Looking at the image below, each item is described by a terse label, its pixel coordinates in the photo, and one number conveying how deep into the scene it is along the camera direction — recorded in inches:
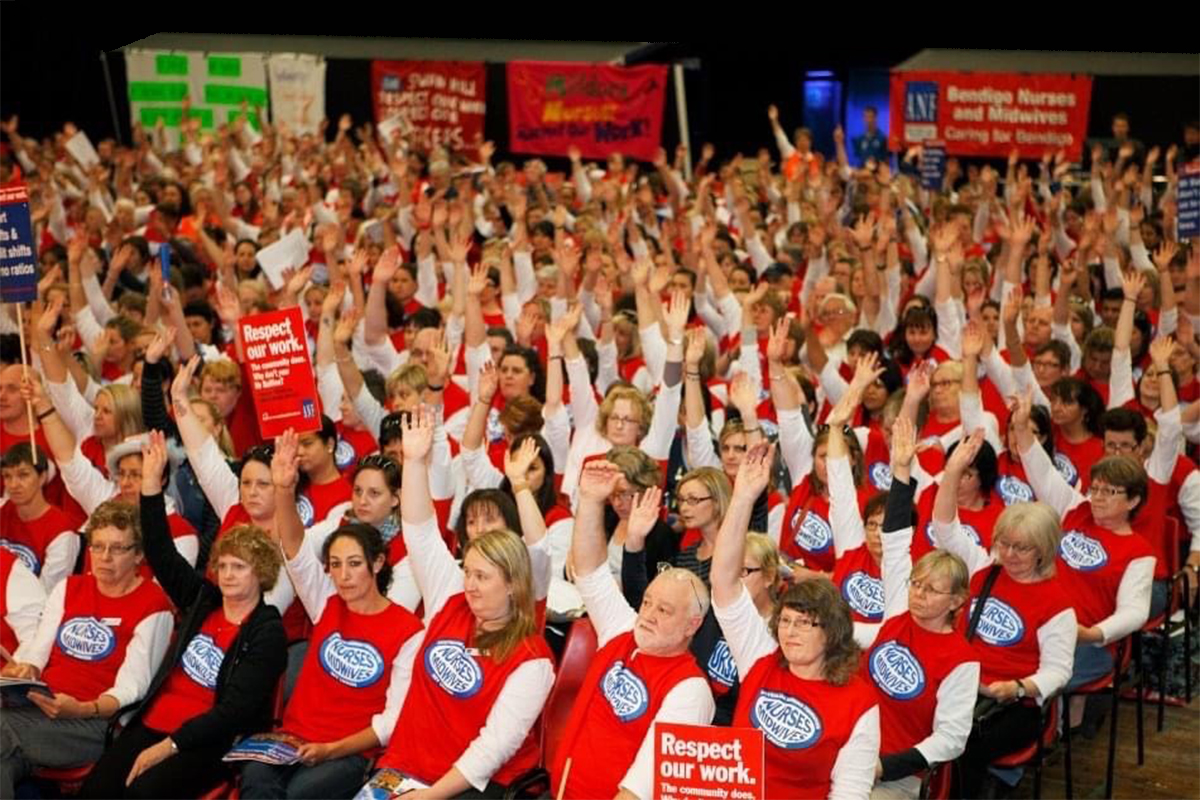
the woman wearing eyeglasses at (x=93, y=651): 208.1
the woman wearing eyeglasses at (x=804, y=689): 171.2
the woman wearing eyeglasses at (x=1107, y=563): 220.8
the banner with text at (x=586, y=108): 669.9
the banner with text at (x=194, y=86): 739.4
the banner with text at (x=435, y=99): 711.7
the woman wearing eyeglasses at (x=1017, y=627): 204.0
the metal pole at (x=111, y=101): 785.6
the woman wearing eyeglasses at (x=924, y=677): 187.6
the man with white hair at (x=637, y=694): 175.0
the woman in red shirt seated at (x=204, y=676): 199.0
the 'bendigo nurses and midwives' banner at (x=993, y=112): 615.2
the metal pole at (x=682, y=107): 667.4
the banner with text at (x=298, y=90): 747.4
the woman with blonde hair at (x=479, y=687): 185.3
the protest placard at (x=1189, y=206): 342.6
